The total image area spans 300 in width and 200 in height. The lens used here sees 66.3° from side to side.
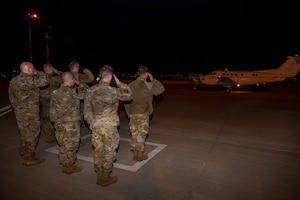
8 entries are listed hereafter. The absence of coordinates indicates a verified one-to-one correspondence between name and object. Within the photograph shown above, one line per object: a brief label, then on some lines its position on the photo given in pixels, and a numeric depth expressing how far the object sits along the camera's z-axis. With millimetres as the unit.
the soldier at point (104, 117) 4254
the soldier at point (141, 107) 5418
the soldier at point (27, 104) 5207
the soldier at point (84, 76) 6731
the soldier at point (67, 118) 4754
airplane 24312
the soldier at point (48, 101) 6984
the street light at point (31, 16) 17969
